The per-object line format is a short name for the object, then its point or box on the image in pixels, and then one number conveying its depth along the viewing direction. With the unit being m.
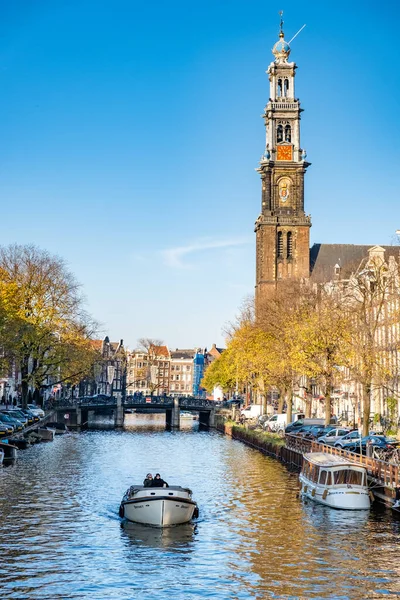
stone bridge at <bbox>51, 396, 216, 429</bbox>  121.81
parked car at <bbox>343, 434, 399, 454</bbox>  56.19
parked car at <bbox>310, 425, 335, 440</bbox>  69.56
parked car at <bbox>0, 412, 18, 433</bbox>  76.19
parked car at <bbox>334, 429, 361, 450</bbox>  60.12
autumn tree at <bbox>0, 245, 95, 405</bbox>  91.62
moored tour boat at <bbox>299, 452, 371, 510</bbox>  42.44
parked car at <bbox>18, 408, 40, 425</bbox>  88.75
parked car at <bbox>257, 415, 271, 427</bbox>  97.18
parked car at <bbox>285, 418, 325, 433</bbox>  80.02
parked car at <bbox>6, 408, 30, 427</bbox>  84.43
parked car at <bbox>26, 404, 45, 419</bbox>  94.44
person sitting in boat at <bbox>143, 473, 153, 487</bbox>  40.58
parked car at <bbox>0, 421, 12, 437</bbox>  71.44
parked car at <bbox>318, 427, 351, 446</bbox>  65.30
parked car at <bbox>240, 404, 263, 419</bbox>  112.81
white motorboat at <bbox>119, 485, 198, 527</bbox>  36.84
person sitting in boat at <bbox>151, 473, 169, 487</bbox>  40.25
